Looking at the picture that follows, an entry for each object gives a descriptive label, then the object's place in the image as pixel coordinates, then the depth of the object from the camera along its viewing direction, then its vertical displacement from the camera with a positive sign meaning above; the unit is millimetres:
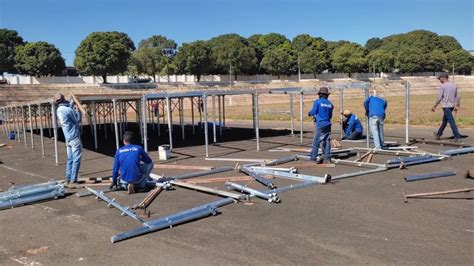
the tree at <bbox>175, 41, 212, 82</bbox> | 83438 +5178
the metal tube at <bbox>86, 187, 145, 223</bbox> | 6845 -2018
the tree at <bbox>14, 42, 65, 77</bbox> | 73375 +5285
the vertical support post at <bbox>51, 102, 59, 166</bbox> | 12714 -831
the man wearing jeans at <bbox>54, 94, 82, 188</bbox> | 9703 -1124
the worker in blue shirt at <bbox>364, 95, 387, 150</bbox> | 12711 -1044
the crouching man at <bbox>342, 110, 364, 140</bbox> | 16234 -1756
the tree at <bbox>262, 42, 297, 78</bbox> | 95812 +4686
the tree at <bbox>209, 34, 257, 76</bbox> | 88250 +5658
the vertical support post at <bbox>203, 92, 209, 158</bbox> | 13467 -790
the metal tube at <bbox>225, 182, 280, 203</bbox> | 7655 -2001
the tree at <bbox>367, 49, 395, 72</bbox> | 112938 +5214
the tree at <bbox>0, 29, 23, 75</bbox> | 78500 +8159
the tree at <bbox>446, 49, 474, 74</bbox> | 130625 +5134
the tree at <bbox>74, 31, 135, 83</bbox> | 70000 +5277
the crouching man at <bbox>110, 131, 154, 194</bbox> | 8305 -1572
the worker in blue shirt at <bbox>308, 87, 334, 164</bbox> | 10914 -1034
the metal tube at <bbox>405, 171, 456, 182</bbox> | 9031 -2043
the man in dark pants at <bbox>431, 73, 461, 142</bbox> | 13891 -634
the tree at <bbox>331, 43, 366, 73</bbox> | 106562 +5119
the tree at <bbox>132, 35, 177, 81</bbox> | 85250 +5167
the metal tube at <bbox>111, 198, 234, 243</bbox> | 5964 -2000
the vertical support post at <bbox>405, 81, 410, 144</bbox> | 14617 -593
